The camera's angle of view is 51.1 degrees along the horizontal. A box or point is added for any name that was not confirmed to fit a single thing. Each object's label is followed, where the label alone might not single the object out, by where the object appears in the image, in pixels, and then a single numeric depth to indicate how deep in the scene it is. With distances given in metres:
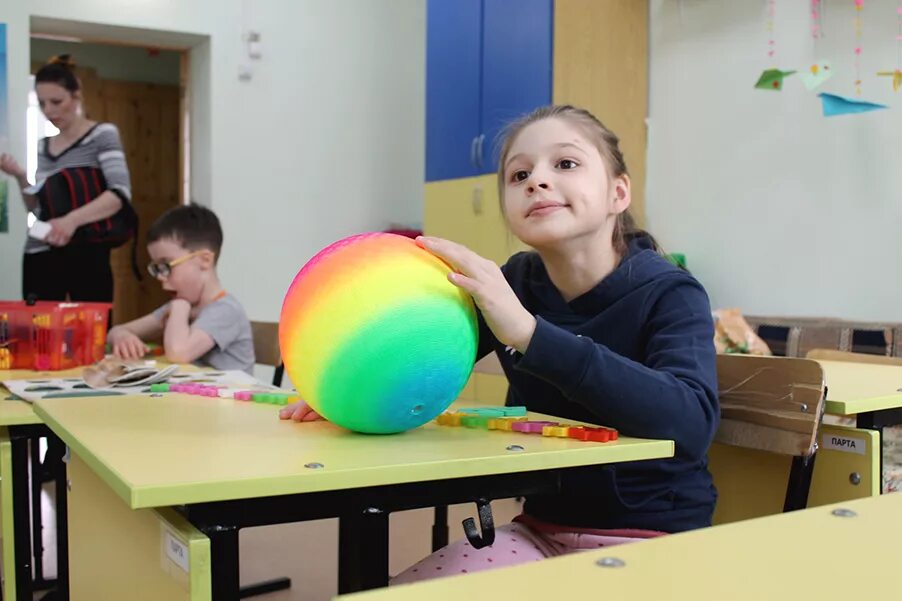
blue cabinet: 4.32
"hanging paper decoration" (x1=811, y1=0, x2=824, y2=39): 3.48
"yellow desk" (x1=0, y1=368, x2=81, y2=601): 1.74
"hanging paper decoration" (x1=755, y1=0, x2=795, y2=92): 3.52
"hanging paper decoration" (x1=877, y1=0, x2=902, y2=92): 3.14
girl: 1.19
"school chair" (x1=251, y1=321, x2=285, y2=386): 2.88
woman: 3.74
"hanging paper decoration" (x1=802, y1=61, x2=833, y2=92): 3.39
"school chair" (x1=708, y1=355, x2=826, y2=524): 1.42
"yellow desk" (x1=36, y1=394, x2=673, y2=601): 0.90
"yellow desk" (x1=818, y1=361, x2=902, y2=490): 1.49
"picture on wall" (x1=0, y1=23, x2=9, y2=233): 5.02
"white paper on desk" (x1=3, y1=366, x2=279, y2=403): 1.71
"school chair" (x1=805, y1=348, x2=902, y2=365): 2.29
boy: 2.62
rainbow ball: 1.08
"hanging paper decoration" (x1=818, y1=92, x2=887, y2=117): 3.29
